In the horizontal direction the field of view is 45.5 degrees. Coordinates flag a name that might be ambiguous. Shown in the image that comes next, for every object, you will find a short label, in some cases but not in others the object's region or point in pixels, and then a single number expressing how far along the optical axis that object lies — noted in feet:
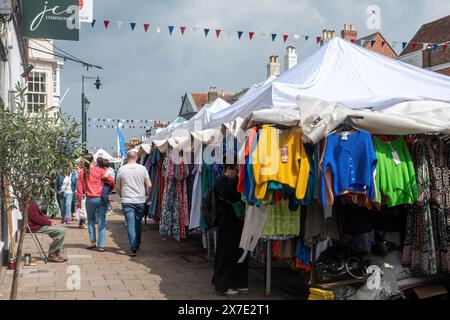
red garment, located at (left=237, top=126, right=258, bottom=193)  18.84
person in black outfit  21.43
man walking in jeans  30.53
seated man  26.86
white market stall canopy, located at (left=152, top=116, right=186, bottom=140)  42.52
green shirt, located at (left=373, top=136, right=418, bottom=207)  17.25
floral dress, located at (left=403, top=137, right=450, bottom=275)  17.57
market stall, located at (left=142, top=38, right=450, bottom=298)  17.13
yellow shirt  17.51
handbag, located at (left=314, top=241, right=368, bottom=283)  18.12
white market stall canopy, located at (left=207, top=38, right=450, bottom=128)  22.90
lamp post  80.18
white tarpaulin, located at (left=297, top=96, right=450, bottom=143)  17.13
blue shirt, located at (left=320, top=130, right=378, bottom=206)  16.74
